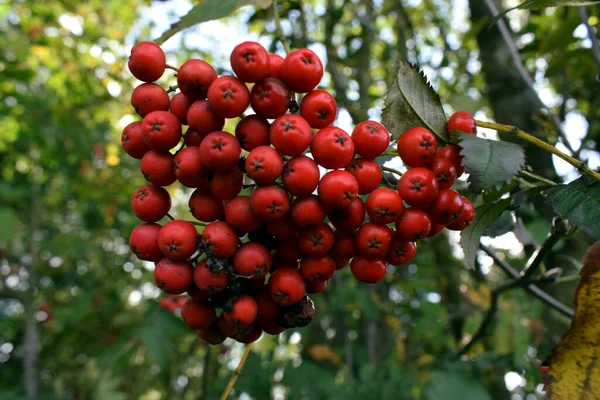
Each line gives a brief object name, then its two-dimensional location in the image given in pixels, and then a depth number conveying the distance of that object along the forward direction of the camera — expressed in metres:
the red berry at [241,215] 0.23
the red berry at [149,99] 0.24
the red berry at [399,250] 0.24
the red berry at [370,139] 0.24
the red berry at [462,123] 0.23
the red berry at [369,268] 0.24
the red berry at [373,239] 0.23
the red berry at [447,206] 0.23
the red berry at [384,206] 0.23
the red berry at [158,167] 0.24
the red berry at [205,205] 0.24
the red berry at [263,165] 0.23
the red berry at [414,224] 0.23
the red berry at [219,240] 0.23
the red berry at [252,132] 0.23
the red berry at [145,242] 0.24
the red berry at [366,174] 0.24
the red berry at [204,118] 0.23
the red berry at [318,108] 0.24
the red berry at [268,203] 0.23
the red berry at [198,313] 0.24
